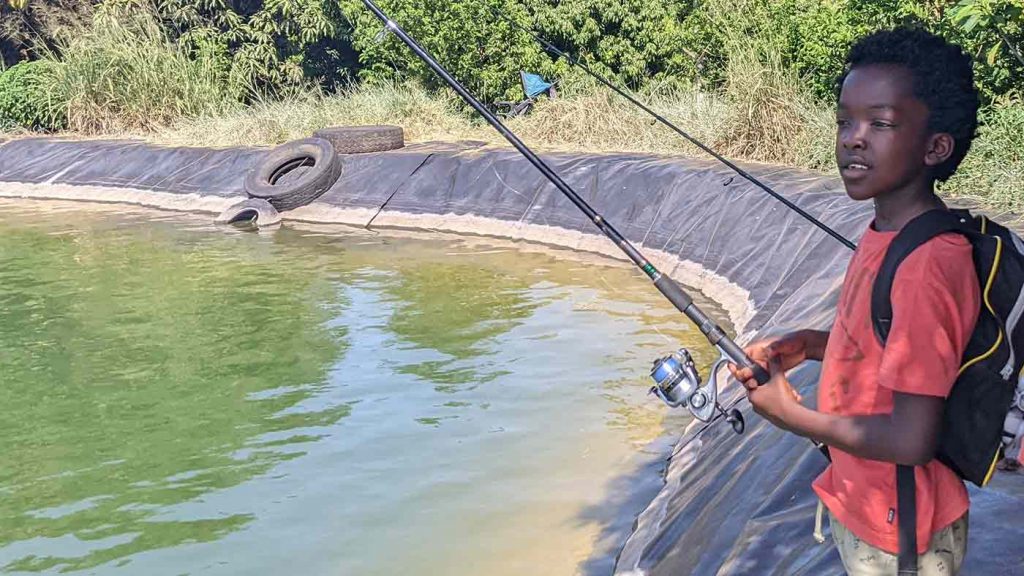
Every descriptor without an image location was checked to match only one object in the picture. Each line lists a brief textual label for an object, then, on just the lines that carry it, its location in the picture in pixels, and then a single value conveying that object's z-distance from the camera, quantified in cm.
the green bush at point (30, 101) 2348
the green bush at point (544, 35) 1911
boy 220
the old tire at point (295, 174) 1655
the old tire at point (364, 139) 1753
